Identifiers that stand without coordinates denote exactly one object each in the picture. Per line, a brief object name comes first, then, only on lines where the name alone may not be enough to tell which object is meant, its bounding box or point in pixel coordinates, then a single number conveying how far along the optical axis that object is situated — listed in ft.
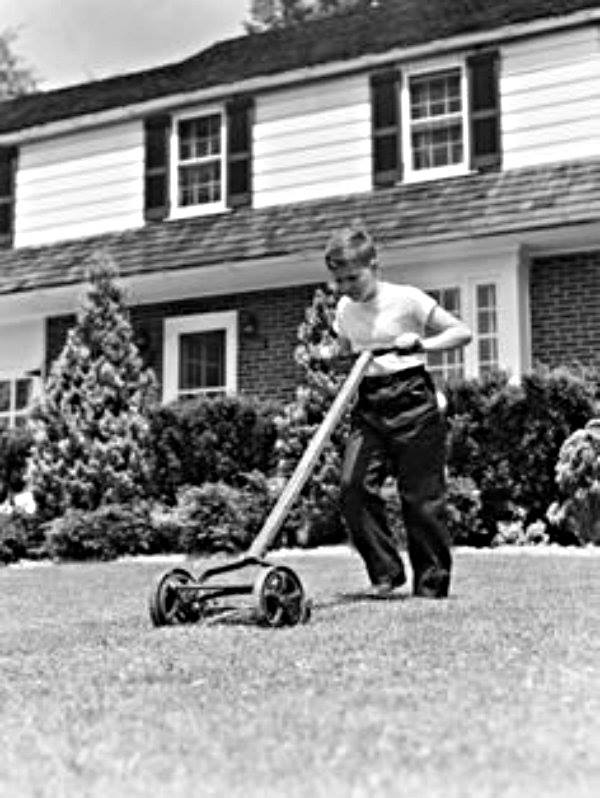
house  45.47
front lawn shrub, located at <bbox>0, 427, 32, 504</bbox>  50.08
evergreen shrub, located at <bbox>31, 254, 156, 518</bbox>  43.45
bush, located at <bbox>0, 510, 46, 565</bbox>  42.34
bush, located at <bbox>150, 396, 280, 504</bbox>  44.01
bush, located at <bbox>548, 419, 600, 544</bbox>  35.40
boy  19.53
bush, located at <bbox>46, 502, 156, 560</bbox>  39.91
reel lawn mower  16.72
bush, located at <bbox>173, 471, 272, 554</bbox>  39.37
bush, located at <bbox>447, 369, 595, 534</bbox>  38.09
